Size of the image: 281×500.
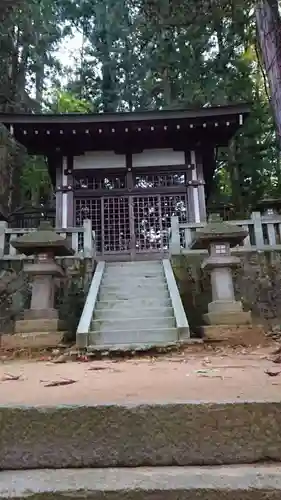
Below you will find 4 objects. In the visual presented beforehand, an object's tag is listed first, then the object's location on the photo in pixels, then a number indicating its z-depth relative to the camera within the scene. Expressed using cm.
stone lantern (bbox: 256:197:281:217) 1008
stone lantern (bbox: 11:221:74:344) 677
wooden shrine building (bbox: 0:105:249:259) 1149
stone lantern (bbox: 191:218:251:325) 694
